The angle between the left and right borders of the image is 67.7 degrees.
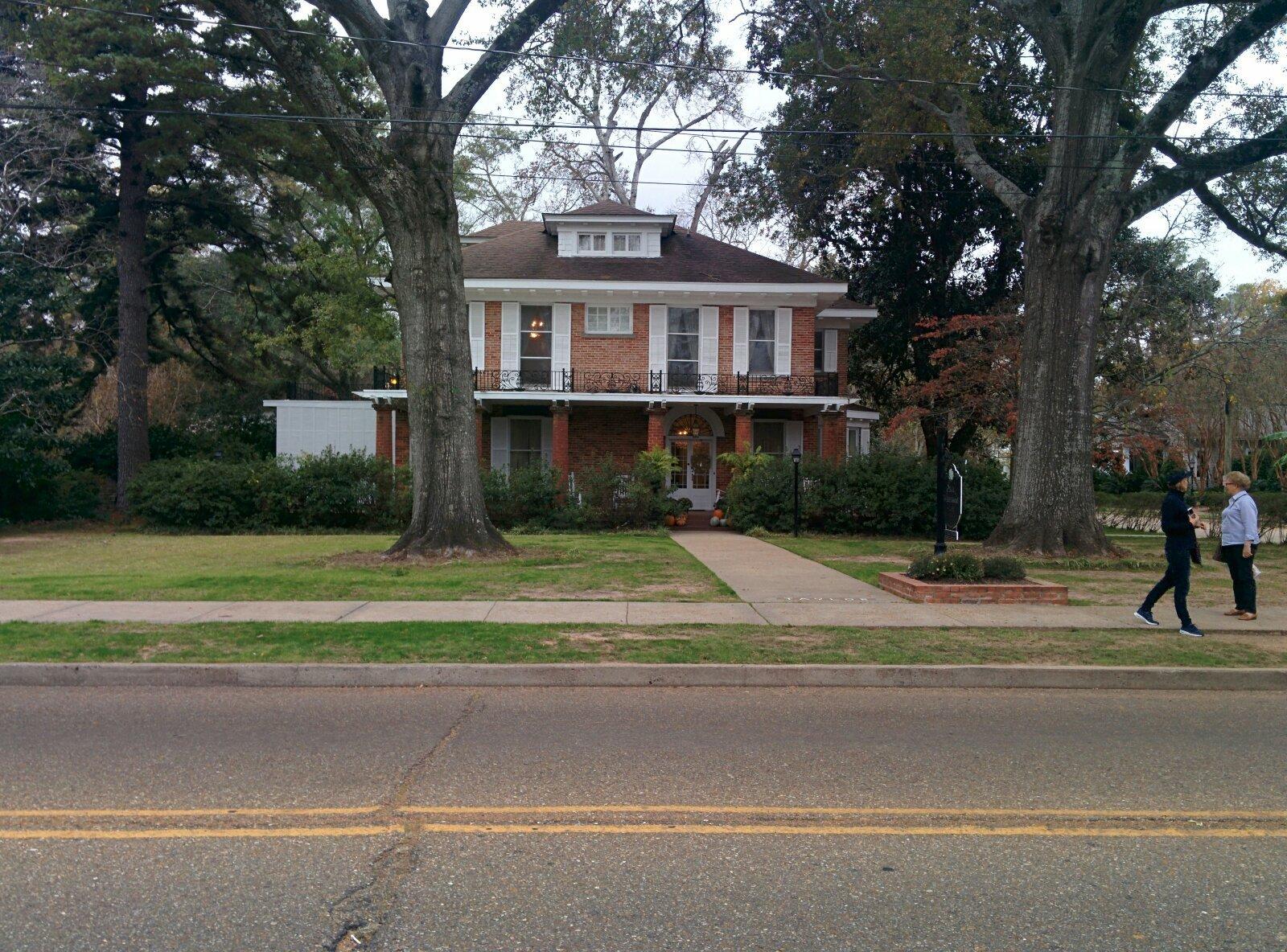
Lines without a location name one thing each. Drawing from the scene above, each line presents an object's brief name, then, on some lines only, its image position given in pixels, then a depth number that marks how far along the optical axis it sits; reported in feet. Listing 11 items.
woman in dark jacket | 32.27
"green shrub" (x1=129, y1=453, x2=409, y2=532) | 77.05
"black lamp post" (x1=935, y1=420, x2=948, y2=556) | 41.01
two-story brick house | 88.22
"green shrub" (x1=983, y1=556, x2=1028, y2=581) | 38.58
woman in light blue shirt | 32.94
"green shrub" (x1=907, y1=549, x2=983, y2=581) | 38.52
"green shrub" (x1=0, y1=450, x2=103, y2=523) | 78.33
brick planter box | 38.01
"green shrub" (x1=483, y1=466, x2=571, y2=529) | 77.10
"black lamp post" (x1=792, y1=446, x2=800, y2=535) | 73.61
